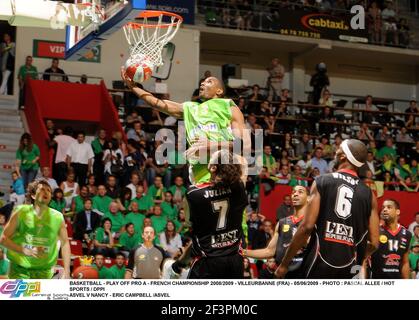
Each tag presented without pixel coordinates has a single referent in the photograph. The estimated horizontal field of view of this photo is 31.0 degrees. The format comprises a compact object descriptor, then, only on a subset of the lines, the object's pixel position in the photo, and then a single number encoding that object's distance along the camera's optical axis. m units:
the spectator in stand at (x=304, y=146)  21.61
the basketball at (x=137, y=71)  8.11
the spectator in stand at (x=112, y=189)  17.09
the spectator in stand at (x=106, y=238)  14.85
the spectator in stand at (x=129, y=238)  15.48
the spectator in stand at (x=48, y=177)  16.90
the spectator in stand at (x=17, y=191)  16.56
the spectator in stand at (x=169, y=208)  16.97
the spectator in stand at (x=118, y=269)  13.96
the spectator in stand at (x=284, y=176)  18.53
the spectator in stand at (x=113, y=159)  18.00
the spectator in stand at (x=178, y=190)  17.67
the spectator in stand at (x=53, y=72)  22.30
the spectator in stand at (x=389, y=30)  28.16
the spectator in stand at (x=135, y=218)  16.09
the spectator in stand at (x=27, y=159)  17.94
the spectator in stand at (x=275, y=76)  26.28
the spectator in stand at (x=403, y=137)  24.27
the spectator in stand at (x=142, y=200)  17.02
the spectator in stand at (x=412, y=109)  26.61
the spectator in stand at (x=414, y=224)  18.51
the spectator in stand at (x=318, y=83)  25.52
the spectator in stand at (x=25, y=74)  21.77
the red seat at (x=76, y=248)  15.03
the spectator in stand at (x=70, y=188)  16.84
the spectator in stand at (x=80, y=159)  18.25
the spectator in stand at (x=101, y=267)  13.88
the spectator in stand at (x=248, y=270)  13.71
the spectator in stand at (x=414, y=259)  15.22
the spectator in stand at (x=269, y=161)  19.09
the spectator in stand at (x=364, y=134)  23.39
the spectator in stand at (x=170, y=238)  15.78
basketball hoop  9.29
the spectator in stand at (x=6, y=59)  22.83
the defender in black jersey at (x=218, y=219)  6.63
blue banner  23.99
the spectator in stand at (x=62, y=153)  18.03
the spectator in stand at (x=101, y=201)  16.58
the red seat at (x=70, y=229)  15.58
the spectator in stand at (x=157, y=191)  17.59
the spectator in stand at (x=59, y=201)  15.94
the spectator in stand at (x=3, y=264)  12.93
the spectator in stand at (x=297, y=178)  18.67
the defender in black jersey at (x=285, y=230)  9.09
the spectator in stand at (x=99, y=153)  18.39
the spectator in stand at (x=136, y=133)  20.06
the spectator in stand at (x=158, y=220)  16.19
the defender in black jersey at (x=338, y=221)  6.57
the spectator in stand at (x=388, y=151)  22.48
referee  13.58
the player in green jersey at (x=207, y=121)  7.57
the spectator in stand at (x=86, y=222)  15.51
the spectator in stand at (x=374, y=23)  27.56
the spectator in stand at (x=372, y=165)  20.87
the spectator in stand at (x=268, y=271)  10.77
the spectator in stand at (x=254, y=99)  23.00
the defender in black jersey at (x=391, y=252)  10.05
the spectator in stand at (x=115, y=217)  16.03
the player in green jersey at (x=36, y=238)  8.19
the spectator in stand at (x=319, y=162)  19.97
